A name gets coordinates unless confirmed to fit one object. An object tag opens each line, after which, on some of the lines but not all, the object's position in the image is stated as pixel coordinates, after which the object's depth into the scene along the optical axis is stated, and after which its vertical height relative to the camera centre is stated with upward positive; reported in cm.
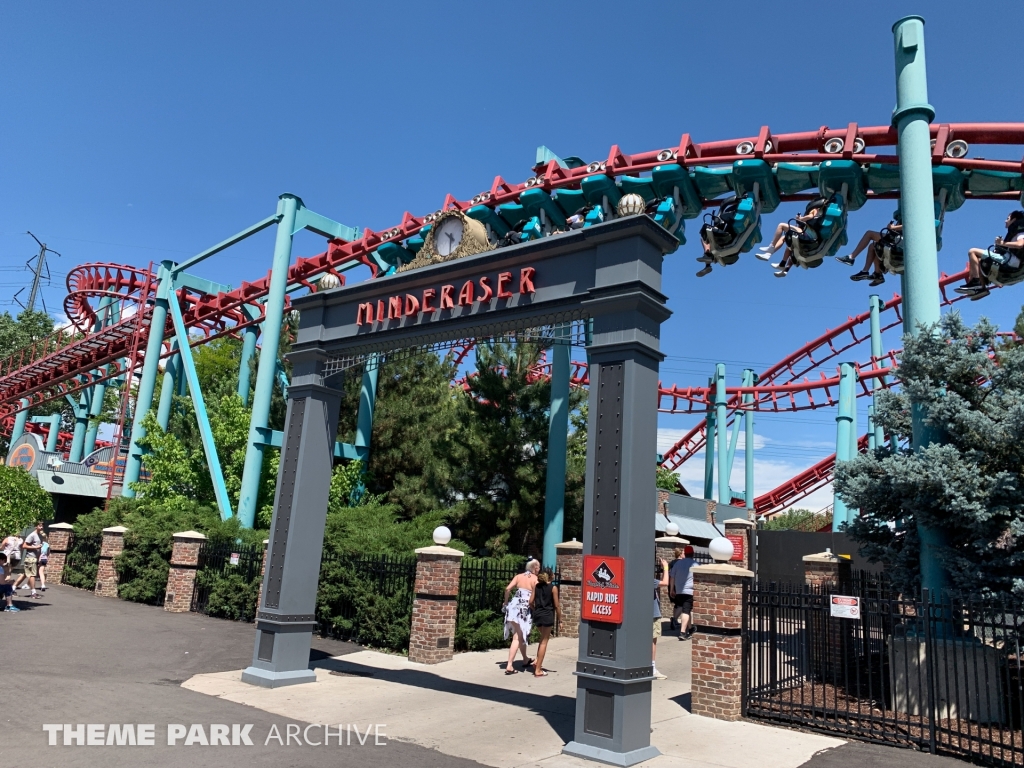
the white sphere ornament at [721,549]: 891 +13
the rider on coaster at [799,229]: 1305 +599
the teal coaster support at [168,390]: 2505 +465
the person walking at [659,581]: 1072 -48
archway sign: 657 +171
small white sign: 782 -42
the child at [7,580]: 1403 -133
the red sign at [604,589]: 660 -33
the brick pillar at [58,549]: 2095 -96
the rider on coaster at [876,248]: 1252 +560
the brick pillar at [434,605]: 1138 -102
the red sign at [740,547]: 1975 +38
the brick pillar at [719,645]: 823 -97
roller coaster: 1200 +730
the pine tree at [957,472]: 805 +118
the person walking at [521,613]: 1080 -99
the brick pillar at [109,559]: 1831 -103
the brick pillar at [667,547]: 1591 +19
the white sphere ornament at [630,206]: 737 +349
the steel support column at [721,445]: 3062 +481
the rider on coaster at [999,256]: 1130 +498
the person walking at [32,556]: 1708 -103
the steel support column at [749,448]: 3438 +548
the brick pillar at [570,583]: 1380 -62
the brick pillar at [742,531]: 2012 +83
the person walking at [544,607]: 1049 -86
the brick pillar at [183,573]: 1612 -108
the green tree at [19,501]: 1606 +25
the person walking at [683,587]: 1263 -52
